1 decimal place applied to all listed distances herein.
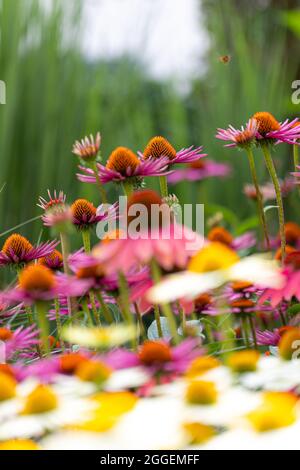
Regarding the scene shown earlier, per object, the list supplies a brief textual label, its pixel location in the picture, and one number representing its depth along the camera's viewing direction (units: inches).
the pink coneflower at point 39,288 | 54.6
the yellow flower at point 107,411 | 47.8
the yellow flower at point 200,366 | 50.7
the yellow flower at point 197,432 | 48.5
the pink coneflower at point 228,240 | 77.0
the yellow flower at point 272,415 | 47.2
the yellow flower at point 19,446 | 48.5
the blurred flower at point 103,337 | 50.0
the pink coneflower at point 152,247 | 51.4
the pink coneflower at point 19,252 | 60.2
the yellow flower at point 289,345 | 53.8
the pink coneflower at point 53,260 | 62.4
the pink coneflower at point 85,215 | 60.1
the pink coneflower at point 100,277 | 54.0
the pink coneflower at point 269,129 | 61.5
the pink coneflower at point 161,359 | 52.0
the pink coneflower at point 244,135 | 60.6
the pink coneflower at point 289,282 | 53.5
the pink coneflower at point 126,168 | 58.8
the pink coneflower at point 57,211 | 53.2
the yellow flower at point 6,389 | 50.3
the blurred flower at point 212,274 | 49.9
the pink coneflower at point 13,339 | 55.0
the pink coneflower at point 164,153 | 61.1
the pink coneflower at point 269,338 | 60.3
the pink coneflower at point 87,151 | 58.6
